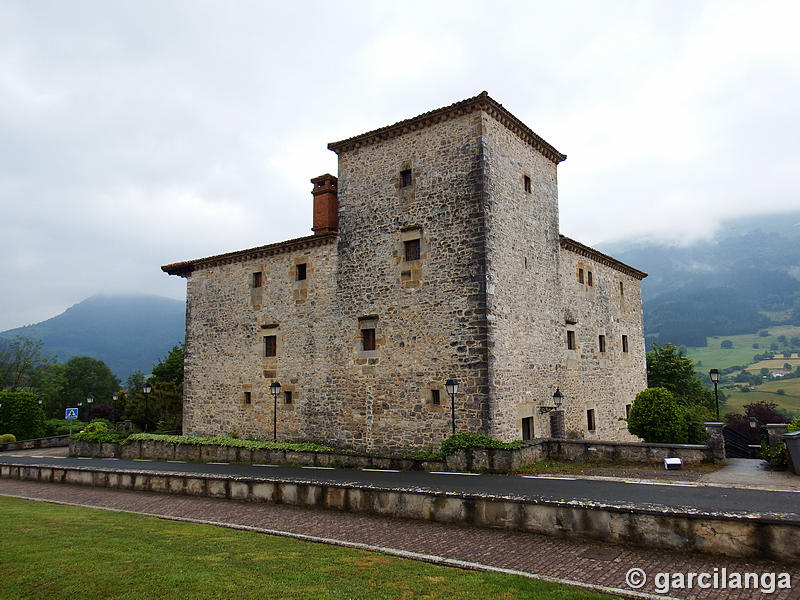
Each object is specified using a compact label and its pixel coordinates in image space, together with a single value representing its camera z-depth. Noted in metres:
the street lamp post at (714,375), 18.98
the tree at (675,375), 33.19
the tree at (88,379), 77.08
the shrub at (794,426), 14.89
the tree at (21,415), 31.62
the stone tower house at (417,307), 17.41
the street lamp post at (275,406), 21.64
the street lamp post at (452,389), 16.38
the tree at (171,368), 40.89
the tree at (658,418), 18.16
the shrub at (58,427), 39.44
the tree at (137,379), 77.89
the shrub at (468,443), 15.41
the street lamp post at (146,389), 25.78
